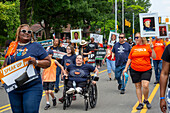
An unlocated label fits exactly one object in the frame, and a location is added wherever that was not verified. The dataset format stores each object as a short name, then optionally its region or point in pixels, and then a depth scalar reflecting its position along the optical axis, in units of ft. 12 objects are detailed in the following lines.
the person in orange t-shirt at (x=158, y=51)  42.98
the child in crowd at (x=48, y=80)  28.27
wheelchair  26.73
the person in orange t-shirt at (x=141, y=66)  26.94
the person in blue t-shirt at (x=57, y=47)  39.47
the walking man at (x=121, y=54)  36.11
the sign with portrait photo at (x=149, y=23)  30.21
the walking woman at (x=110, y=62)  46.88
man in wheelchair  26.86
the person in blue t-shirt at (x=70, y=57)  33.45
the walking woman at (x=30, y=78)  14.96
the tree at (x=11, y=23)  95.53
